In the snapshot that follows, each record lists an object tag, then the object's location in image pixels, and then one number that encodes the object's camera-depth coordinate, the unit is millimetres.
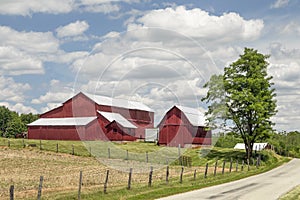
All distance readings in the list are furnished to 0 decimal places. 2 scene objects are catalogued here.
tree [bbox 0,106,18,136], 159500
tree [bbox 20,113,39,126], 153875
